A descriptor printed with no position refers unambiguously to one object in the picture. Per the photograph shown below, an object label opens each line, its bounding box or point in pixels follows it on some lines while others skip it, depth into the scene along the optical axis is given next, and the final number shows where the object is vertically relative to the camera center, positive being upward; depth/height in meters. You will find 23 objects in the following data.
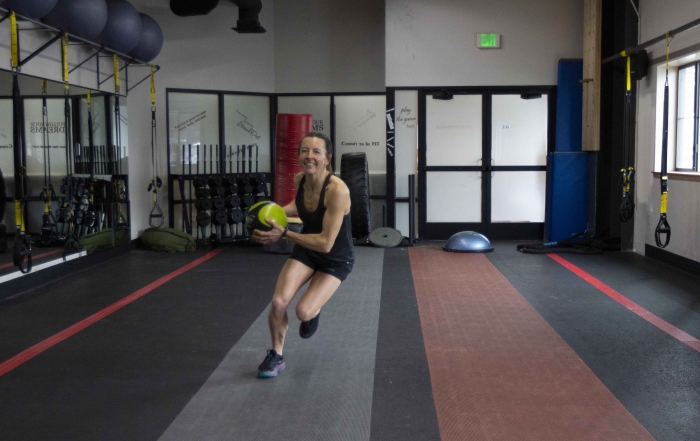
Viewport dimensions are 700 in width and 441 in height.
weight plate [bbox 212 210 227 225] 8.09 -0.54
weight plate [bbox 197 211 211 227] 8.01 -0.56
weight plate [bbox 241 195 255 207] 8.40 -0.35
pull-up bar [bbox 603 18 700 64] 5.59 +1.20
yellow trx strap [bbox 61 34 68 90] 5.96 +1.08
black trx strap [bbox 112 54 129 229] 7.48 -0.01
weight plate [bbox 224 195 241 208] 8.17 -0.34
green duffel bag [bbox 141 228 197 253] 7.83 -0.79
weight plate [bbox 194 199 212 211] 7.99 -0.37
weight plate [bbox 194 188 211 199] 8.00 -0.24
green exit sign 8.45 +1.64
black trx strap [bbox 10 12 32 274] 4.79 -0.12
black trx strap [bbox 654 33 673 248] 5.49 -0.11
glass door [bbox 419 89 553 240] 8.60 +0.11
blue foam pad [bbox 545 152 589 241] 8.30 -0.32
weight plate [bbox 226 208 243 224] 8.21 -0.53
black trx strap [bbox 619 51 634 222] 6.23 -0.15
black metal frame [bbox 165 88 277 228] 8.37 +0.51
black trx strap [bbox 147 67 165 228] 7.98 -0.07
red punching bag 8.20 +0.30
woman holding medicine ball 3.24 -0.37
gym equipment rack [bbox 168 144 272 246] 8.11 -0.23
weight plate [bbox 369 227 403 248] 8.23 -0.82
